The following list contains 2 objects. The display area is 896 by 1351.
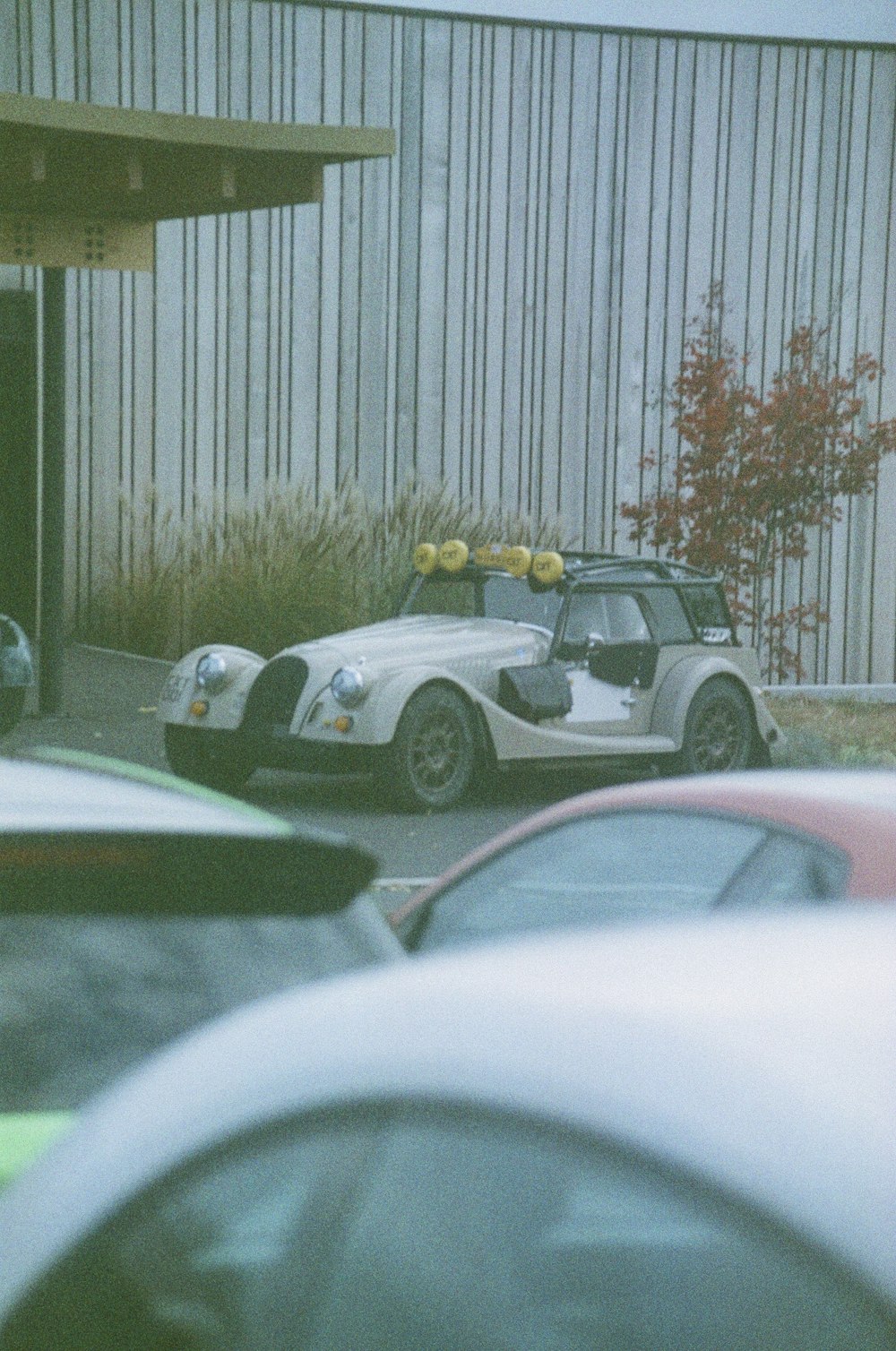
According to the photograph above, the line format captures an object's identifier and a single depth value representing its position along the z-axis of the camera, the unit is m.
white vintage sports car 19.98
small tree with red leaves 33.12
